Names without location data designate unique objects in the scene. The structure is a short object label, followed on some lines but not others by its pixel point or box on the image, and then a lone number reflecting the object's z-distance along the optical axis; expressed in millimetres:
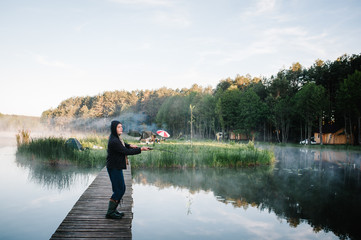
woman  5227
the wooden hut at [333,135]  41550
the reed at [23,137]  18789
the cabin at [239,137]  55900
